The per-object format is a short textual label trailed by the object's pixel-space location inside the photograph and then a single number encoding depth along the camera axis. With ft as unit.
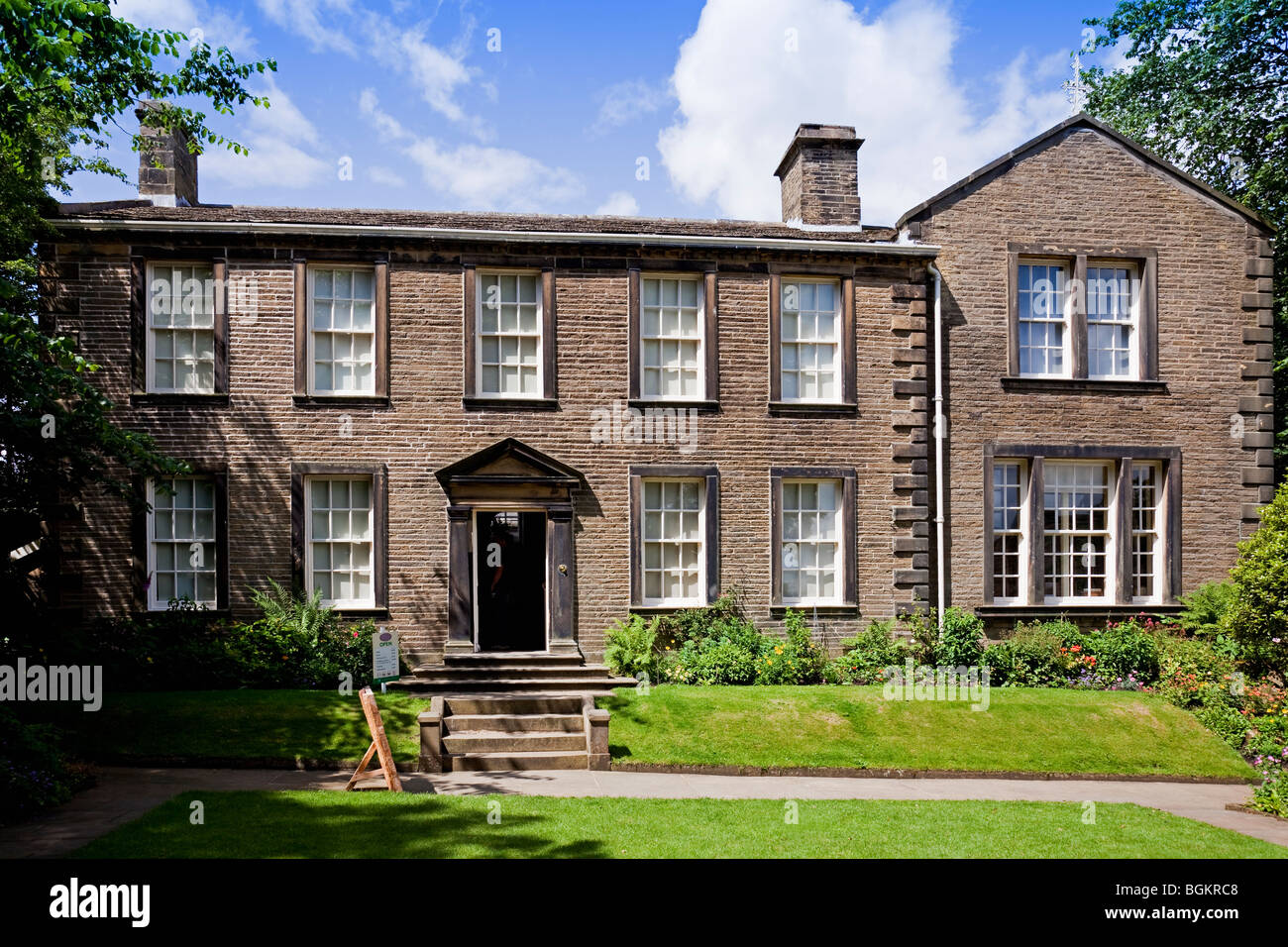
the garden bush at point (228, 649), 43.91
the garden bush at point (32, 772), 27.53
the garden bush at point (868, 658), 48.96
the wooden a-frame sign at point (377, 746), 31.53
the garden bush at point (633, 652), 47.75
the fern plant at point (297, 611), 46.55
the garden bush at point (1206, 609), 51.67
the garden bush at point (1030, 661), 50.57
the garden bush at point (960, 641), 50.62
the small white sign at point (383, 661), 40.96
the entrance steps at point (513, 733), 36.68
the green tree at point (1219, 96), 71.82
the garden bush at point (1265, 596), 42.96
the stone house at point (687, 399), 48.80
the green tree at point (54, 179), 33.63
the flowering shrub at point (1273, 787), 31.86
